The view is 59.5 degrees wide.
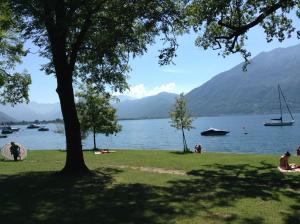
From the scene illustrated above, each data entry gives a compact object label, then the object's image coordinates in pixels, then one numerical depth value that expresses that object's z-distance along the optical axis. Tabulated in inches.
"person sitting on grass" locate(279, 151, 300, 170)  657.0
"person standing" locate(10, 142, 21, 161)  859.9
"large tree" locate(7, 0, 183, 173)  509.3
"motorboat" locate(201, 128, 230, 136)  3932.9
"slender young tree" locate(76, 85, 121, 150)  1539.5
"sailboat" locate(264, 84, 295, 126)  4558.0
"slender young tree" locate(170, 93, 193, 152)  1454.5
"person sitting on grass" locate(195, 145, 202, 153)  1315.2
